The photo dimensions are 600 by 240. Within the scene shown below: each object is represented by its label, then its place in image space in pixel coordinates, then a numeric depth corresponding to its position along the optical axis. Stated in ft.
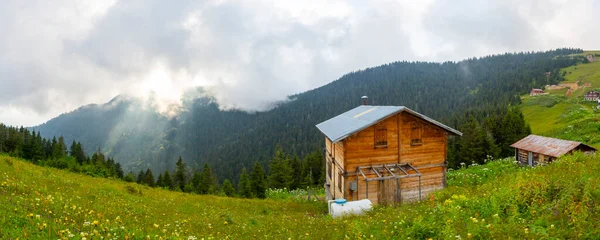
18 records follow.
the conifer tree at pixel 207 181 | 227.30
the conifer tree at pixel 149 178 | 221.25
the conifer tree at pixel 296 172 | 239.13
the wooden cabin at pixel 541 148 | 117.79
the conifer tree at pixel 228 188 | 204.36
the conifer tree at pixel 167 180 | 224.20
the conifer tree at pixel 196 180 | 233.49
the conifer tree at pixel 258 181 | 215.18
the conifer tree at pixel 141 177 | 234.38
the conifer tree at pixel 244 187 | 200.54
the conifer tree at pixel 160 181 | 225.99
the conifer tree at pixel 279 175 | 218.59
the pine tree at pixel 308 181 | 219.61
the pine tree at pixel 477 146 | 218.79
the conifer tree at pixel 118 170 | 239.17
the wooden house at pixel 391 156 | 76.89
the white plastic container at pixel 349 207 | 55.57
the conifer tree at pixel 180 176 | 231.50
